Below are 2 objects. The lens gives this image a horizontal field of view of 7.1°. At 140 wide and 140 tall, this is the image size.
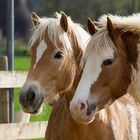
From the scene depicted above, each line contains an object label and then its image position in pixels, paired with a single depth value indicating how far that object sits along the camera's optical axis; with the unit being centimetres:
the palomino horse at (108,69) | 902
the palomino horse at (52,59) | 1058
